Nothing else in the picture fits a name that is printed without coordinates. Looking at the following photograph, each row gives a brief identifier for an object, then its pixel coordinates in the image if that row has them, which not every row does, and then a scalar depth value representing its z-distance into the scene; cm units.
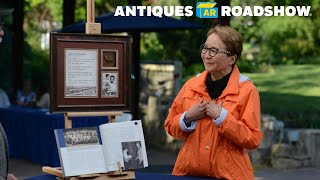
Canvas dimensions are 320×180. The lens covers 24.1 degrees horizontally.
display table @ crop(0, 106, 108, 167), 1101
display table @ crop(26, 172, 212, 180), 434
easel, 420
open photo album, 415
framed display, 450
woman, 415
